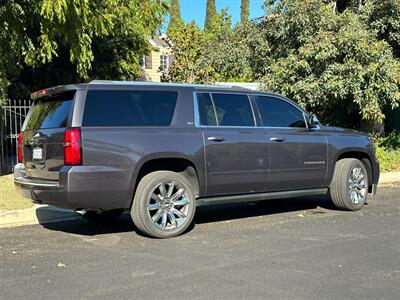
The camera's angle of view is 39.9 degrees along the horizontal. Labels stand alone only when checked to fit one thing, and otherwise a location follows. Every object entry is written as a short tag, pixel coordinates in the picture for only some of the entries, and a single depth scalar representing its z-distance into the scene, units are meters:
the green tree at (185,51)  21.81
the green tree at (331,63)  12.49
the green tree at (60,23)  8.36
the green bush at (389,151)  14.02
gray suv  6.27
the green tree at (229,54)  15.39
